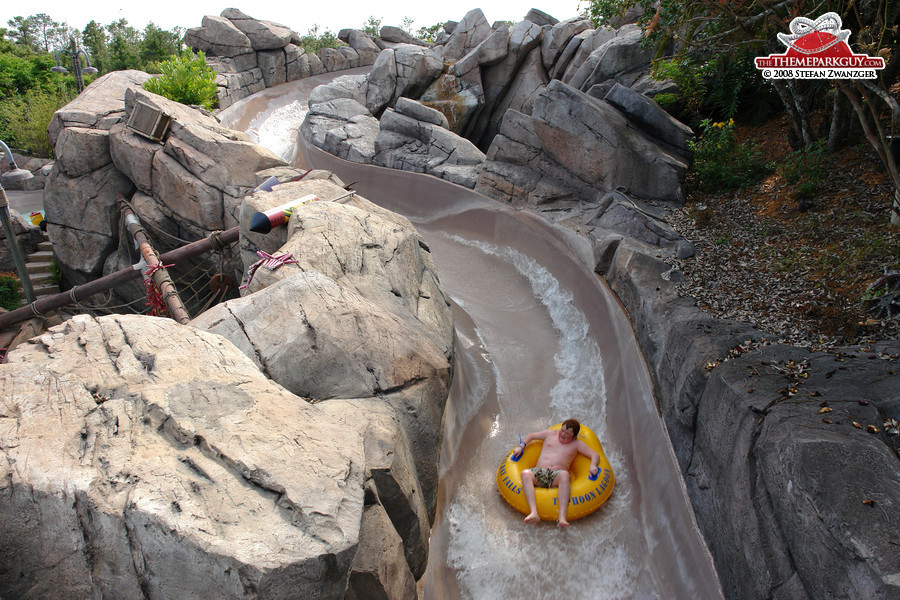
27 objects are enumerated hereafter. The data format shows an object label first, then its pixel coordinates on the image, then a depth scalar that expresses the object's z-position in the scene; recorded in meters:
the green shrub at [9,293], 11.35
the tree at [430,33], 28.17
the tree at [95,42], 24.02
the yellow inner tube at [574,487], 5.00
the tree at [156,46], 21.53
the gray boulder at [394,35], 26.83
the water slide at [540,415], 4.66
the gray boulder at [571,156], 8.74
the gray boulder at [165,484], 2.60
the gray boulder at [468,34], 18.47
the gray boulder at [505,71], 16.12
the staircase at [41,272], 11.27
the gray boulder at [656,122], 9.27
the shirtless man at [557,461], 4.98
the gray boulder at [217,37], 20.05
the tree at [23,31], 31.87
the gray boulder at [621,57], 11.41
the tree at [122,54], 21.38
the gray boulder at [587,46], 14.70
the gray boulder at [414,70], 16.05
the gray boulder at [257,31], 20.78
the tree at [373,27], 28.14
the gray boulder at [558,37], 15.80
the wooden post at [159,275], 6.94
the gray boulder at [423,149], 11.75
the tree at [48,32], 37.16
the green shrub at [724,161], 7.99
